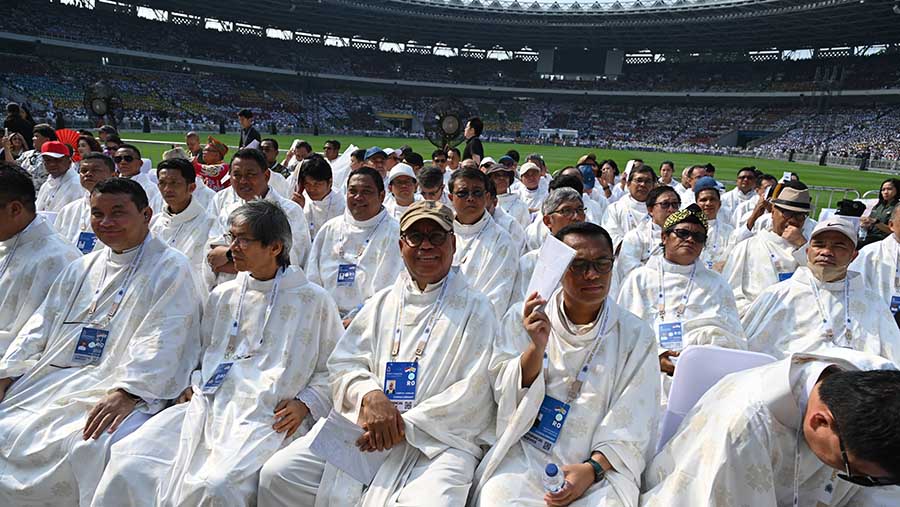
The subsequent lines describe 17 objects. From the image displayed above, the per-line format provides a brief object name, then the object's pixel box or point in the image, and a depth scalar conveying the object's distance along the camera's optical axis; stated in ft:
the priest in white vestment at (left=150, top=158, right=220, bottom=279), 16.46
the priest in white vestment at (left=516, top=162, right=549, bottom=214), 29.99
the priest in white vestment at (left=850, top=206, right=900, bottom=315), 17.08
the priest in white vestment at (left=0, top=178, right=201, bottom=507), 9.35
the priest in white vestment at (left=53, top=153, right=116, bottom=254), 19.22
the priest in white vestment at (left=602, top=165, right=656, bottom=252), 24.86
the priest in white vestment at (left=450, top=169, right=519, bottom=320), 16.52
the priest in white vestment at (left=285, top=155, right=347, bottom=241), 21.85
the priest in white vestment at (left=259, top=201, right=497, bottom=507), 8.68
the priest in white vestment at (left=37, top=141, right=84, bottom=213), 22.48
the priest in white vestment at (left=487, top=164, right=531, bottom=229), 25.45
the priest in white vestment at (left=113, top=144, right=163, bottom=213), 23.08
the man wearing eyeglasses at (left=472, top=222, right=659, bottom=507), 8.10
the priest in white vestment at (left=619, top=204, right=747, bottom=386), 12.93
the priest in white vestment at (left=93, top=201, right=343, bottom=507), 8.80
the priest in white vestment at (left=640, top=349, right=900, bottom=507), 5.36
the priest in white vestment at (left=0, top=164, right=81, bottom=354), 11.51
